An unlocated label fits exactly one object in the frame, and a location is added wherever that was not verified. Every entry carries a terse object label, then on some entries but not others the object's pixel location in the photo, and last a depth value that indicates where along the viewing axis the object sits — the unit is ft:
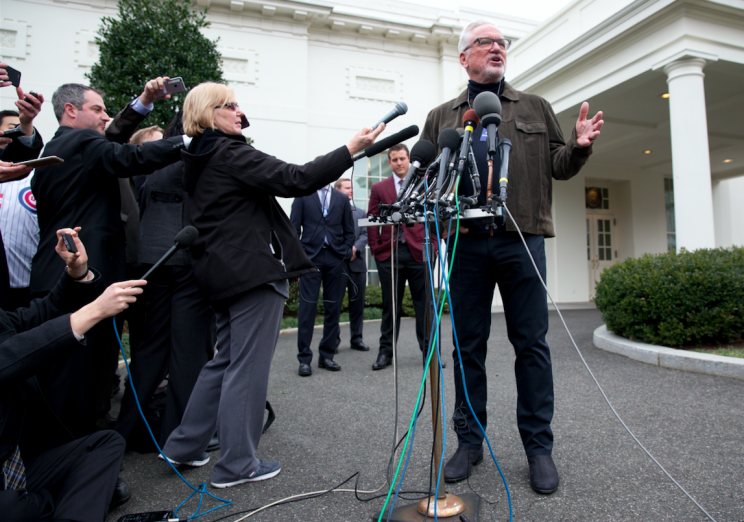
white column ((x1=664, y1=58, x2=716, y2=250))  23.07
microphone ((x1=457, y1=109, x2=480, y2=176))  6.13
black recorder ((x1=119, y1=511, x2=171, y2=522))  6.61
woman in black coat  7.83
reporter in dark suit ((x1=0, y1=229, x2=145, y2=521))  5.38
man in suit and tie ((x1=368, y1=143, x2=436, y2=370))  16.90
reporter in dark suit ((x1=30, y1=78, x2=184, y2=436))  8.40
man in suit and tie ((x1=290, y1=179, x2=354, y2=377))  16.88
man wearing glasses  7.86
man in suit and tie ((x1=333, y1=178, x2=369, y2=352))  20.35
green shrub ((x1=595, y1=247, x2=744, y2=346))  16.25
